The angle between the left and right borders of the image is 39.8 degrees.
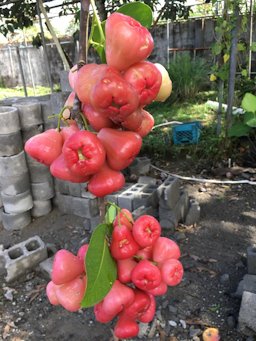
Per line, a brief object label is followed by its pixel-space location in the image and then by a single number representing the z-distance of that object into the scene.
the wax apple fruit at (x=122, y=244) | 0.67
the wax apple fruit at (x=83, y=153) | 0.56
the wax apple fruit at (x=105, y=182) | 0.60
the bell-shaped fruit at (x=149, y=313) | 0.75
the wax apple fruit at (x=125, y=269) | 0.70
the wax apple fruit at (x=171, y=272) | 0.72
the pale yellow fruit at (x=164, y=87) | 0.66
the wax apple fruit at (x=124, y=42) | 0.53
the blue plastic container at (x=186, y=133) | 4.62
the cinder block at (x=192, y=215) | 3.05
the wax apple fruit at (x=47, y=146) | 0.63
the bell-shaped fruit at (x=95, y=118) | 0.57
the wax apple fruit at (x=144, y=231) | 0.69
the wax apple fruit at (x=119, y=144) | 0.58
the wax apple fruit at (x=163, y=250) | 0.74
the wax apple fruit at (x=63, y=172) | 0.60
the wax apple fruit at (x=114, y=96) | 0.51
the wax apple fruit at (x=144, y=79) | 0.54
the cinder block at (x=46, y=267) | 2.54
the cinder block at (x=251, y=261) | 2.28
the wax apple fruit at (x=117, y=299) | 0.68
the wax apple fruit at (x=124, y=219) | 0.70
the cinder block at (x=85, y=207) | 3.22
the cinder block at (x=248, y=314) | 1.94
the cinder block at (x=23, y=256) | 2.55
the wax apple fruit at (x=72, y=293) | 0.70
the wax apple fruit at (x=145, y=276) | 0.68
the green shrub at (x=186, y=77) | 6.77
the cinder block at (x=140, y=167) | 4.00
